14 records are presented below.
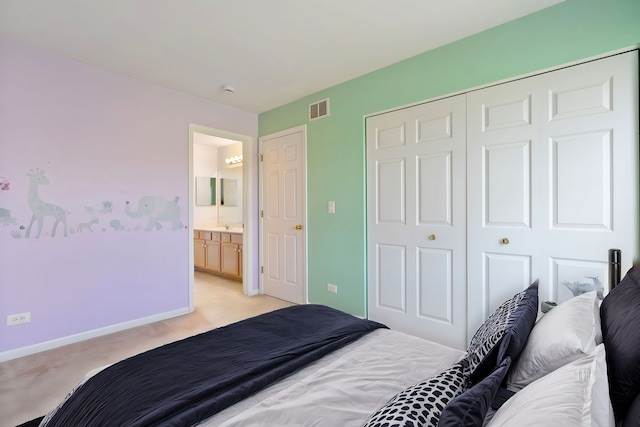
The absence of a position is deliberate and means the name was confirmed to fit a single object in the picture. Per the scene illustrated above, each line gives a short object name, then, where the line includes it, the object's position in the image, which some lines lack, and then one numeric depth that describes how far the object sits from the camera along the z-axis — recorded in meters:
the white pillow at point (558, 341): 0.91
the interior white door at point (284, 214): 3.76
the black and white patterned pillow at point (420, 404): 0.73
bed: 0.70
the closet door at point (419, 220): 2.51
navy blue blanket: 0.94
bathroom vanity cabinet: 4.75
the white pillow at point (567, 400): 0.55
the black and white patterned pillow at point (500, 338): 1.01
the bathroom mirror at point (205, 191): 6.09
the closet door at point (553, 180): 1.86
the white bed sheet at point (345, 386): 0.92
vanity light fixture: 5.75
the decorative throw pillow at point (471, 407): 0.66
